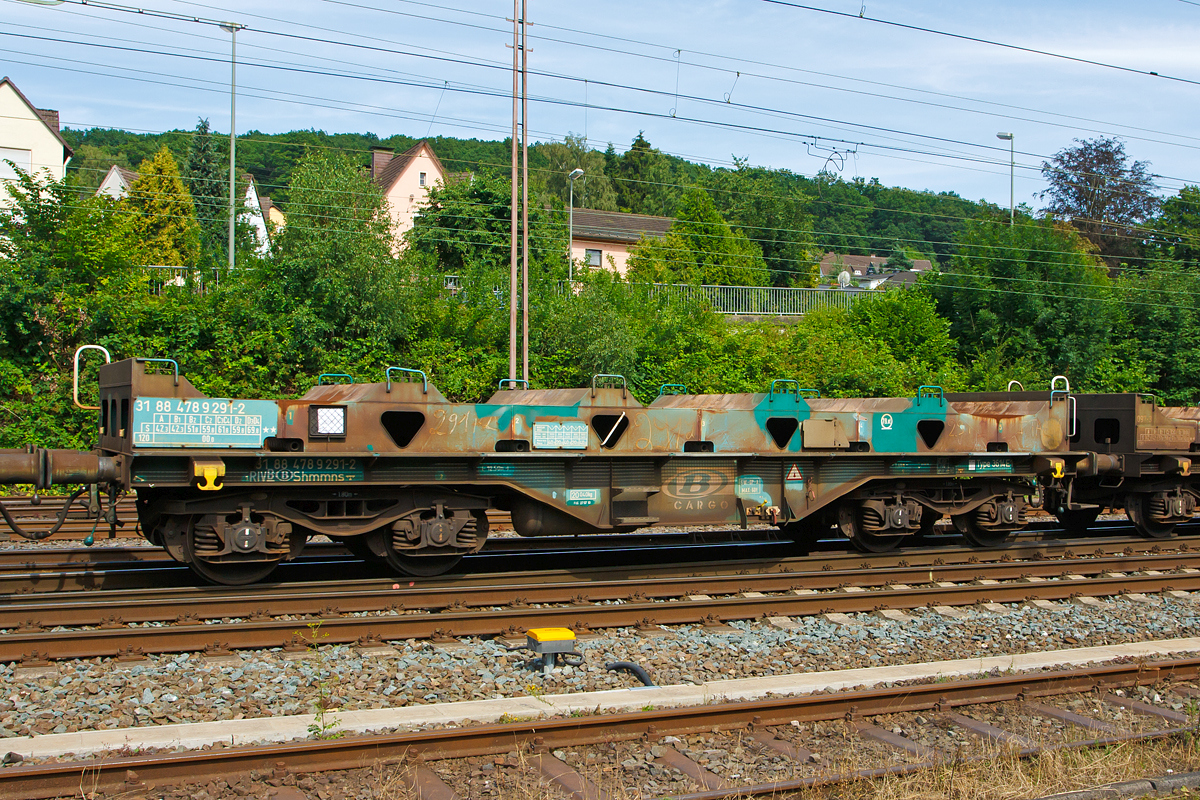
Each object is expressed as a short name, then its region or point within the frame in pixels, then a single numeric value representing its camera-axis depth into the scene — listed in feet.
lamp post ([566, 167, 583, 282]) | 102.32
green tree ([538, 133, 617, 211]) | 240.12
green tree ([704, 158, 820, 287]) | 179.83
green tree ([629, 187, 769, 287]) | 143.43
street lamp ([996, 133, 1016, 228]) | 117.72
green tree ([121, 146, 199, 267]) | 139.68
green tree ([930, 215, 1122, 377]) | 110.93
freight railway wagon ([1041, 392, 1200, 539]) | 48.11
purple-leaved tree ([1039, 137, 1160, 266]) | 186.91
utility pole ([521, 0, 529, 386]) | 73.77
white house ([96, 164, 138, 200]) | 179.22
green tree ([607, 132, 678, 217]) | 270.26
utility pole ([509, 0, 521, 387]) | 72.02
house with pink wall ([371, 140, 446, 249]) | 182.80
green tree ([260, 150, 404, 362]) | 76.79
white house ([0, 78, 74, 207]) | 143.74
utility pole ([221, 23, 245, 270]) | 99.64
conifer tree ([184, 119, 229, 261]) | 179.32
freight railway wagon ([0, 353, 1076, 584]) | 30.96
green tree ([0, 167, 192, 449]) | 69.46
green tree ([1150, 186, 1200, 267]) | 169.99
